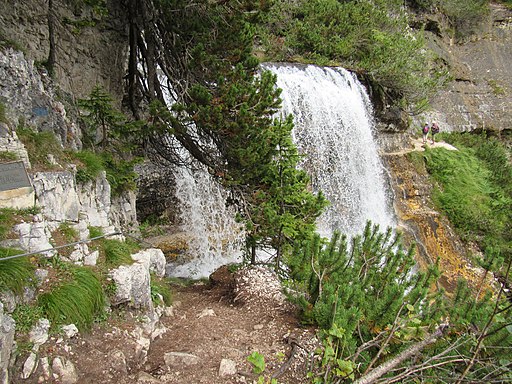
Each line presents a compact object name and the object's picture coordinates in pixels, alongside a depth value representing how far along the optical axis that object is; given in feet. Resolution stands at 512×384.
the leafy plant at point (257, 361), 8.10
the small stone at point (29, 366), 8.57
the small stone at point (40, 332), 9.27
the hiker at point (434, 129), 54.80
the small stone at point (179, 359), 10.83
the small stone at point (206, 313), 15.06
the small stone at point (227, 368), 10.47
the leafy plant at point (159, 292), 14.69
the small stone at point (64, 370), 8.97
